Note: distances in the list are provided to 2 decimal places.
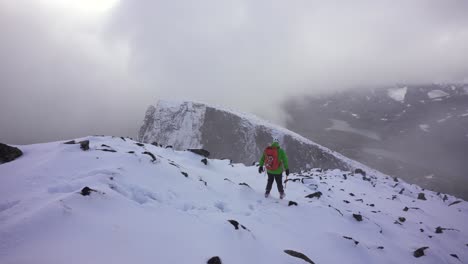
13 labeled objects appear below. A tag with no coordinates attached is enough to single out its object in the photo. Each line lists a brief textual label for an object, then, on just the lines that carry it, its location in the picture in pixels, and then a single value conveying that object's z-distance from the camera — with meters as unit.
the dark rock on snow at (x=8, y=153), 11.60
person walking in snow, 14.49
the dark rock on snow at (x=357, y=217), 14.41
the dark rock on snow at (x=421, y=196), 28.49
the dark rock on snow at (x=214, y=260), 6.75
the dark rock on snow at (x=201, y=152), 19.16
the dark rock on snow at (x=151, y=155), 12.94
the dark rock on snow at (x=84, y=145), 13.00
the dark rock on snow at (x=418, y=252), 12.27
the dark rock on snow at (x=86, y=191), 7.84
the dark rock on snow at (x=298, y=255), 8.56
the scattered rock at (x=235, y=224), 8.66
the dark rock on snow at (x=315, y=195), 16.46
